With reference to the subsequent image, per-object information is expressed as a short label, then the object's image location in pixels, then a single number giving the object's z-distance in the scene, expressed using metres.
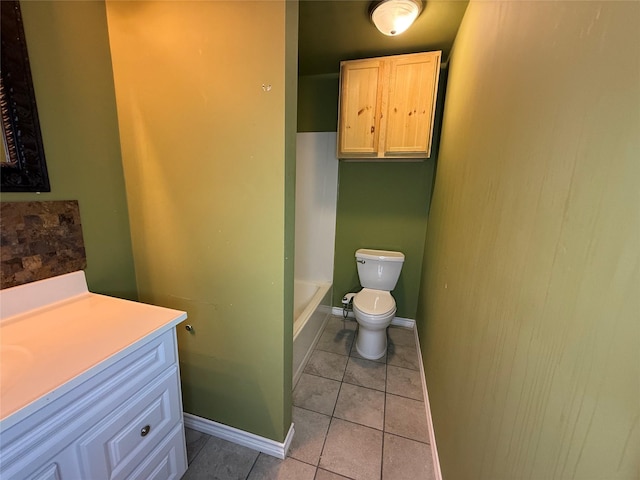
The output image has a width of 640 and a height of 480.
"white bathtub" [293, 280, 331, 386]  1.95
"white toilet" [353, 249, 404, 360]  2.08
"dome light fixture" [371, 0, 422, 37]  1.38
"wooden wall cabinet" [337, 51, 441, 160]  1.95
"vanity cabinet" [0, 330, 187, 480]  0.64
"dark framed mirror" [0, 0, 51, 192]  0.90
